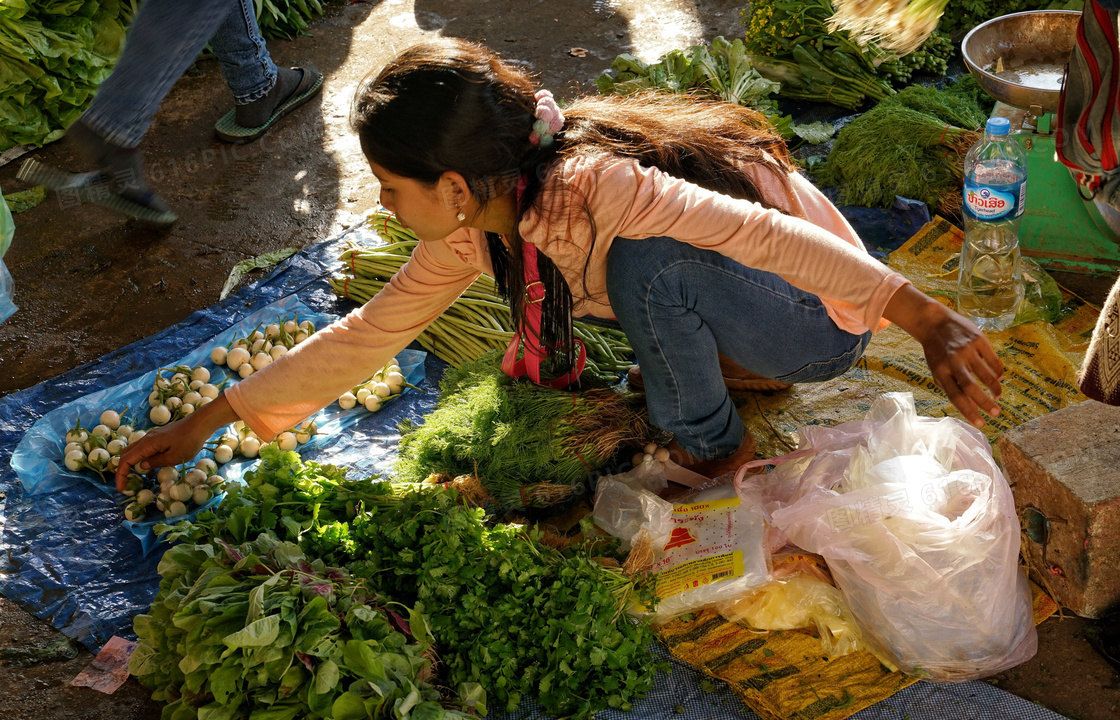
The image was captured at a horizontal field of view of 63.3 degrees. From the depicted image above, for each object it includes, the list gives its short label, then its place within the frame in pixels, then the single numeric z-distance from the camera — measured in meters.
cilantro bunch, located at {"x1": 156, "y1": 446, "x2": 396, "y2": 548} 1.99
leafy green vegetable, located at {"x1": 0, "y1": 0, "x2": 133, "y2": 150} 4.19
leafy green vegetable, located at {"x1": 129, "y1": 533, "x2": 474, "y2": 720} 1.64
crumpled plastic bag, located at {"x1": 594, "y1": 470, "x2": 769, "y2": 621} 2.04
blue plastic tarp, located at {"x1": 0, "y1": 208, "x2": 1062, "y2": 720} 1.92
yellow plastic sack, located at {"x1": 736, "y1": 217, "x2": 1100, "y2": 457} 2.58
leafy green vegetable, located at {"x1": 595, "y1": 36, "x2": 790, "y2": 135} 3.69
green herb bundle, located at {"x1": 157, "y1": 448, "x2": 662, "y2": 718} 1.83
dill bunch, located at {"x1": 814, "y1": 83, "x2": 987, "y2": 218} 3.23
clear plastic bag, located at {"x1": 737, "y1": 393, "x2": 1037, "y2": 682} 1.87
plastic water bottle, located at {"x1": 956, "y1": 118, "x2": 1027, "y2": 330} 2.69
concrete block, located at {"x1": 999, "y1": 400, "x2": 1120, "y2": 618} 1.92
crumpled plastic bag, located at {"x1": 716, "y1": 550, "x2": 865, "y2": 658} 2.00
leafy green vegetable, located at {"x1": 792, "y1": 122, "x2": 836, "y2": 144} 3.75
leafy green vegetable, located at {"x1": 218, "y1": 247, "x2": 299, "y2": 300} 3.37
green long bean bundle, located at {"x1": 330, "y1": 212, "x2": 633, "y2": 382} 2.83
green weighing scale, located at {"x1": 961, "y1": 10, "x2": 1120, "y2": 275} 2.85
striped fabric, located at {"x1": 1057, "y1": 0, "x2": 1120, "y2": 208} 1.66
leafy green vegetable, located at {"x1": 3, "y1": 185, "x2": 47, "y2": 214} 3.87
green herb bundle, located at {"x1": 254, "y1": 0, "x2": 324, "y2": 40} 5.08
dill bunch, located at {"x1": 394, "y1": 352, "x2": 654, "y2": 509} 2.30
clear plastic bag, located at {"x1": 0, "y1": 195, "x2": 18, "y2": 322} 2.69
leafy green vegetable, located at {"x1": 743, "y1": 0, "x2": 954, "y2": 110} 3.98
